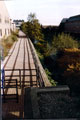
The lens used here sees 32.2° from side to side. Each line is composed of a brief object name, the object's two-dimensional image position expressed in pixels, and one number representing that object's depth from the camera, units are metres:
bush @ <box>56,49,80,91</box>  9.23
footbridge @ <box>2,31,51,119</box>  3.67
